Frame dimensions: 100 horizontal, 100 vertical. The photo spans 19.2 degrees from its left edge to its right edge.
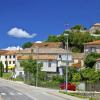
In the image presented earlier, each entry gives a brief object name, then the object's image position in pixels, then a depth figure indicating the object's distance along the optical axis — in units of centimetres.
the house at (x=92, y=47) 7203
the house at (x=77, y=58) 7255
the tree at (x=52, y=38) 10059
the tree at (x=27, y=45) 11713
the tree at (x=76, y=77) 5376
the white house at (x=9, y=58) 11053
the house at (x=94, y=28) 10464
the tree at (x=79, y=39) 8735
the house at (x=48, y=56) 7170
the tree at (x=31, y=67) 6223
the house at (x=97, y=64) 6067
